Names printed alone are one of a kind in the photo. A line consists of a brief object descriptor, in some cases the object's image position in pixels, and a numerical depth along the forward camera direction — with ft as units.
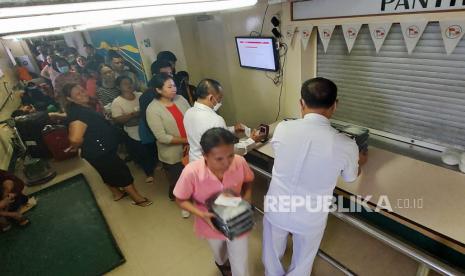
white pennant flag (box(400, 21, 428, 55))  5.42
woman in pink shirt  4.35
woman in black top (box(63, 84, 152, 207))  7.89
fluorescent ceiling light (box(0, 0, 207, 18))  2.53
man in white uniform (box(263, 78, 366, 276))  4.33
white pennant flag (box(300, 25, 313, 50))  7.53
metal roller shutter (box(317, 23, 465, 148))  5.73
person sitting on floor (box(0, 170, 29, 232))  9.68
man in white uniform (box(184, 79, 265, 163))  6.19
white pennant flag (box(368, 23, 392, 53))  5.95
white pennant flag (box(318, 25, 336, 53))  7.03
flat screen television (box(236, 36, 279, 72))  8.93
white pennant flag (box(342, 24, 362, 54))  6.48
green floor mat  7.99
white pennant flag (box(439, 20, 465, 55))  4.94
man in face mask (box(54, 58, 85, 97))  13.97
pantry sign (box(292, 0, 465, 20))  5.01
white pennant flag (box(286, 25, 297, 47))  8.02
